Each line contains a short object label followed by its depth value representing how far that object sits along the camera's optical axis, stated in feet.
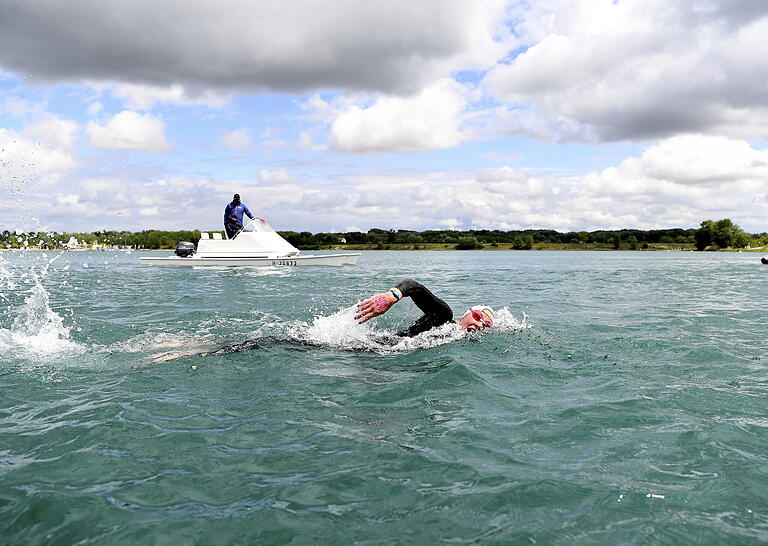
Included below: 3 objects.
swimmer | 27.50
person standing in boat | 99.60
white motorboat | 100.12
